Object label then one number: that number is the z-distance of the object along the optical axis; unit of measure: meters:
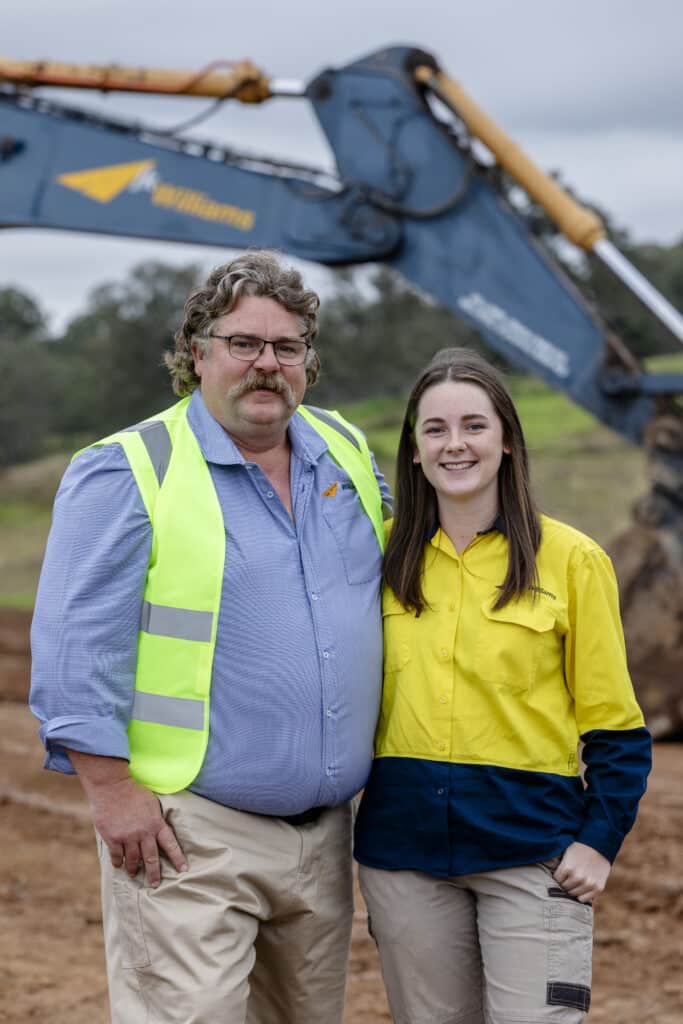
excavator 9.03
